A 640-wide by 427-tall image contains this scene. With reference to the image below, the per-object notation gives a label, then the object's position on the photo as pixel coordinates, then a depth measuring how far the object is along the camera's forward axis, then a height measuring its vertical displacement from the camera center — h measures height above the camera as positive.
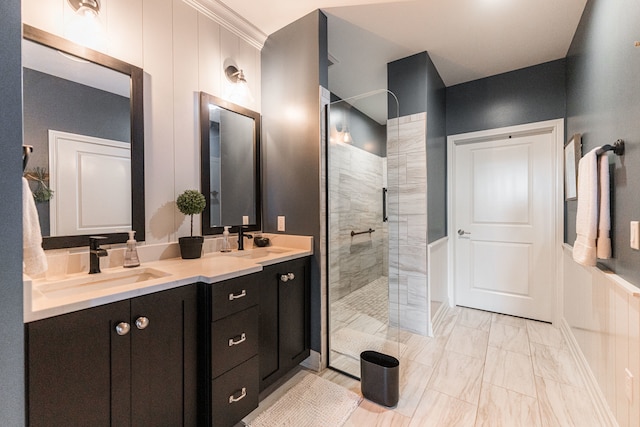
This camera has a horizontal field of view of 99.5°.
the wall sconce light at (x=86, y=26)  1.39 +0.99
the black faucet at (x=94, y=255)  1.37 -0.21
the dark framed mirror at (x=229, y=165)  1.98 +0.38
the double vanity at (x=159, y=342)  0.94 -0.56
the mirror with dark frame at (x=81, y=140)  1.29 +0.39
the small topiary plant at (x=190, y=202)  1.74 +0.07
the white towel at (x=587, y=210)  1.50 +0.00
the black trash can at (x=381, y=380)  1.64 -1.04
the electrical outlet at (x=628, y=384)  1.21 -0.80
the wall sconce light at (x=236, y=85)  2.12 +1.03
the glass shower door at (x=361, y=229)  2.16 -0.15
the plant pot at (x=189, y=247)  1.75 -0.22
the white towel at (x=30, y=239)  0.86 -0.09
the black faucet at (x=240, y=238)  2.12 -0.20
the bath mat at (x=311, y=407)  1.53 -1.18
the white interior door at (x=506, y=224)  2.87 -0.15
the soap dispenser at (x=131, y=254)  1.50 -0.23
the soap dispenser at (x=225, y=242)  2.03 -0.22
